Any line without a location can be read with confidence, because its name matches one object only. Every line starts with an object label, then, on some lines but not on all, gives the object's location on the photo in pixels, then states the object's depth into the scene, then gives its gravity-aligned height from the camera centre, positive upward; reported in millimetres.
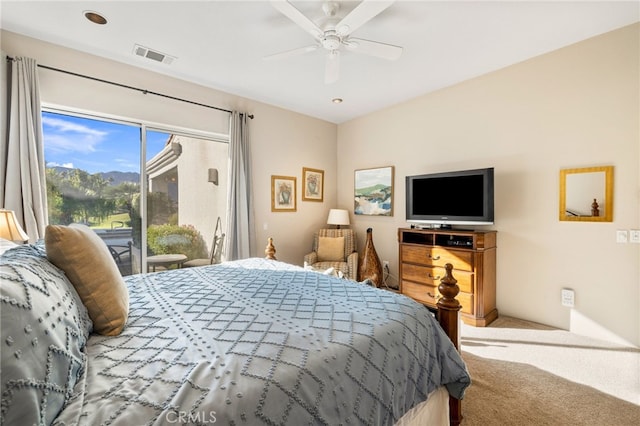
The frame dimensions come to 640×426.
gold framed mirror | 2539 +153
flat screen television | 3066 +150
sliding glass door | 2871 +282
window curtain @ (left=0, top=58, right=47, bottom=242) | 2398 +514
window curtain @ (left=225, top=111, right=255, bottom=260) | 3693 +183
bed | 682 -477
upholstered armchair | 4125 -660
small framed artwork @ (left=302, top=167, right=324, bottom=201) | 4645 +443
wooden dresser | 2984 -640
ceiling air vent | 2716 +1573
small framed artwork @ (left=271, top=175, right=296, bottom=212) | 4266 +263
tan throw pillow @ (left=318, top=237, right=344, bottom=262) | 4328 -615
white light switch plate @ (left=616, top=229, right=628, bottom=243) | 2461 -225
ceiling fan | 1778 +1323
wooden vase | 4078 -807
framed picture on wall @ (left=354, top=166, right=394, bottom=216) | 4340 +304
